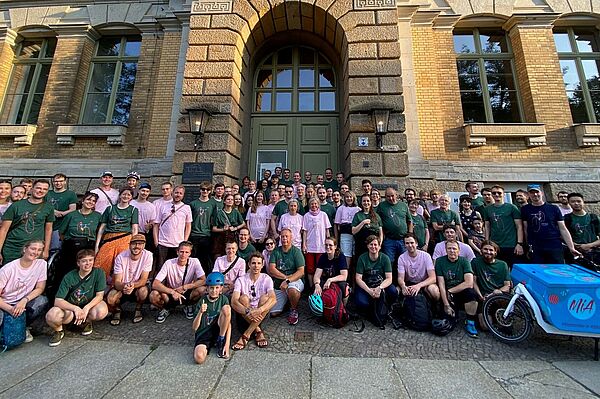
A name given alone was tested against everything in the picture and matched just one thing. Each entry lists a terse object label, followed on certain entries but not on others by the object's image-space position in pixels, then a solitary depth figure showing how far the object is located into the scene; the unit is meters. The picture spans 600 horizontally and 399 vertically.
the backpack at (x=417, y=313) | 4.27
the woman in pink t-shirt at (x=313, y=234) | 5.38
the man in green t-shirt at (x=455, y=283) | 4.39
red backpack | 4.29
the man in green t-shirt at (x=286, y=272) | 4.63
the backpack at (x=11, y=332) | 3.67
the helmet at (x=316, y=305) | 4.33
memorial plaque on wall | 7.38
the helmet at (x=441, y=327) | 4.12
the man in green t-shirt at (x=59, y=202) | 5.37
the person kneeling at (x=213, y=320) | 3.60
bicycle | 3.56
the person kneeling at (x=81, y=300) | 3.93
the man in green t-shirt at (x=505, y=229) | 5.40
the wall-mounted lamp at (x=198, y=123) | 7.45
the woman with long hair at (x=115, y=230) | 4.84
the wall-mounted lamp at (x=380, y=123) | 7.33
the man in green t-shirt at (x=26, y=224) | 4.64
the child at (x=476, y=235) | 5.50
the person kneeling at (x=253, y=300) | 3.89
